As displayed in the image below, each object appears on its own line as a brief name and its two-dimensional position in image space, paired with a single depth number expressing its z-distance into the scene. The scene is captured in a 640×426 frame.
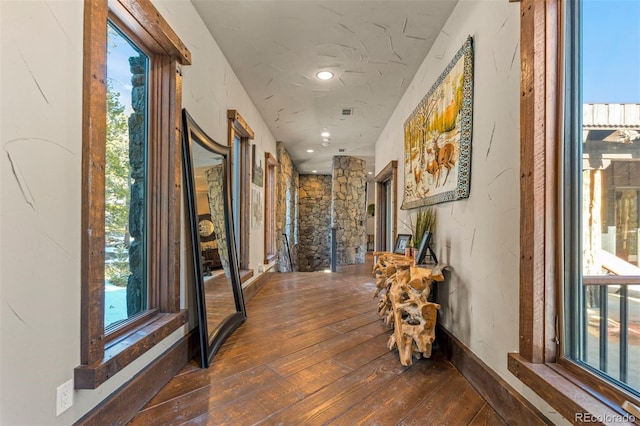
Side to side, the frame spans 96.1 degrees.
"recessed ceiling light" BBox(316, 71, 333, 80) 3.14
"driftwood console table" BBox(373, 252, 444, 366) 1.99
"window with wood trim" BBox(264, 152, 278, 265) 4.98
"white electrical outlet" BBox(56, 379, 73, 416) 1.06
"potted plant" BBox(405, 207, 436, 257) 2.53
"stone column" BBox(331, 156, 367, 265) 7.36
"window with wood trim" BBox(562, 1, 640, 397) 1.00
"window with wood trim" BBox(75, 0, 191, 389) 1.19
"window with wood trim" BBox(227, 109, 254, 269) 3.49
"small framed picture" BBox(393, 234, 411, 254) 3.12
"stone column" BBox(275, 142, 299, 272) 6.11
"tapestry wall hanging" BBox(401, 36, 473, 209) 1.90
